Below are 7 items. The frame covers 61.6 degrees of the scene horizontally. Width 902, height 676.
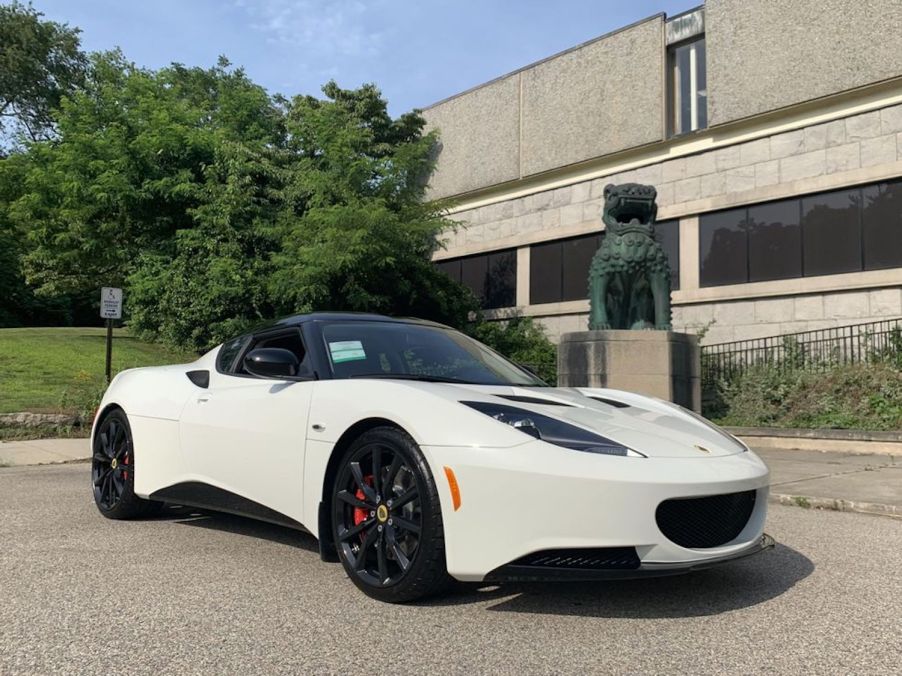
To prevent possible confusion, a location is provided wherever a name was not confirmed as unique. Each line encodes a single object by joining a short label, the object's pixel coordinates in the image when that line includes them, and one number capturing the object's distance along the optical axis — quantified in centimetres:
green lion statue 1277
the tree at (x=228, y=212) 1688
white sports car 302
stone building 1709
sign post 1249
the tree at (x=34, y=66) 3784
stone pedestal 1243
